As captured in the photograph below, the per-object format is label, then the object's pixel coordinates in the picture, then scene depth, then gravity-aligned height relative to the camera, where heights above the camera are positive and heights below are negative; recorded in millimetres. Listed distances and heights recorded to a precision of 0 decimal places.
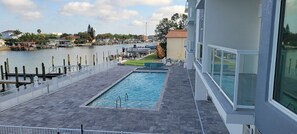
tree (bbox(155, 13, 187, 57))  70625 +6005
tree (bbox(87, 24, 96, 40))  152188 +9372
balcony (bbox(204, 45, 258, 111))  4715 -681
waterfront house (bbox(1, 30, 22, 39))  133088 +6874
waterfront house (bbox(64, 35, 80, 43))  137088 +4197
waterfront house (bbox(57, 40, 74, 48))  119438 +1053
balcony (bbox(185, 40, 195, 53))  20016 -84
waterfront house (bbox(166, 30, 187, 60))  41250 +86
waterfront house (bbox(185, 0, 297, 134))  3277 -620
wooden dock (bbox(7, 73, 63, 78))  31406 -4095
